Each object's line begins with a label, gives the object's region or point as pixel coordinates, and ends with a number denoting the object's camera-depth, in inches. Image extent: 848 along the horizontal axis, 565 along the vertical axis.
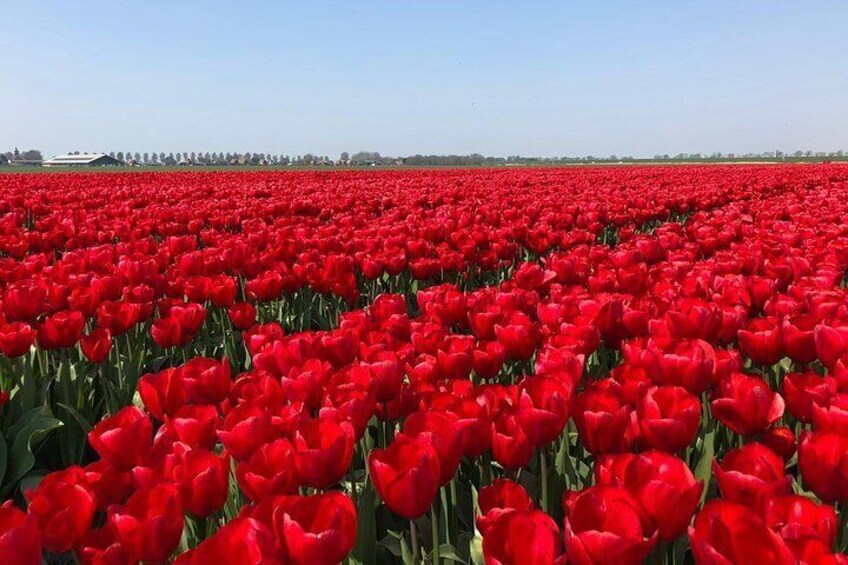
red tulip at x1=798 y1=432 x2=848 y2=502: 59.8
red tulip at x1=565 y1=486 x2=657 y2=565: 46.6
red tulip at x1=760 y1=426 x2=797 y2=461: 73.0
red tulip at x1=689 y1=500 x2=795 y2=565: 43.8
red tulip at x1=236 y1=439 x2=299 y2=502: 59.2
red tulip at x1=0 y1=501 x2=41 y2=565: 47.4
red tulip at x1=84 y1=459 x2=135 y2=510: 62.6
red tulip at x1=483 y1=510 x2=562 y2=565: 47.0
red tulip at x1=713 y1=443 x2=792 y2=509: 53.3
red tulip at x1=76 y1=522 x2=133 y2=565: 52.3
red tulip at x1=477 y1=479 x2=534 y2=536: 59.3
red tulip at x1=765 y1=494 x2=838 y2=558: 46.6
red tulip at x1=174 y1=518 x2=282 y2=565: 46.8
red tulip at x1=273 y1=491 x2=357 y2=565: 48.4
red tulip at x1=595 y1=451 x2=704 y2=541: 51.8
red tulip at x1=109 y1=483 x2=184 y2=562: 52.2
